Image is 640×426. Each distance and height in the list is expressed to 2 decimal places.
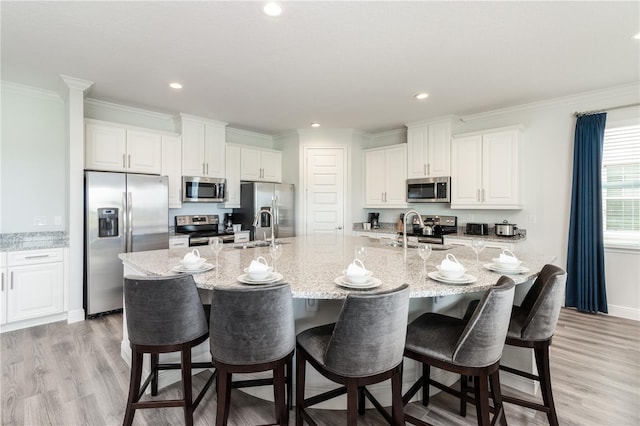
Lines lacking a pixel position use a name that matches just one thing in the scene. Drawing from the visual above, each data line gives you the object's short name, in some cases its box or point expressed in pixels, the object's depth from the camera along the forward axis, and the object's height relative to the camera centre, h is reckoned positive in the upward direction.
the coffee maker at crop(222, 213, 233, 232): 5.27 -0.18
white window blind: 3.57 +0.30
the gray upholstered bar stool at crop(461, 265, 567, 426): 1.61 -0.64
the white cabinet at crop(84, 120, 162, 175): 3.73 +0.77
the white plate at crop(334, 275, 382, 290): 1.56 -0.37
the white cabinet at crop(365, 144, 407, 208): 5.22 +0.58
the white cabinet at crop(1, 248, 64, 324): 3.19 -0.80
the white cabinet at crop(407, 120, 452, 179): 4.68 +0.95
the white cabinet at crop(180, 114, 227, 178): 4.59 +0.96
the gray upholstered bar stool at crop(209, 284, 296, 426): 1.35 -0.54
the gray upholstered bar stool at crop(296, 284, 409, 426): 1.29 -0.58
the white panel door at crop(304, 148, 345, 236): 5.48 +0.34
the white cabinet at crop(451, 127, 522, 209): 4.09 +0.56
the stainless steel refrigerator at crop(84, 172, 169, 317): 3.51 -0.20
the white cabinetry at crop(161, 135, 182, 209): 4.38 +0.62
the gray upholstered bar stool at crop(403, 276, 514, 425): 1.38 -0.65
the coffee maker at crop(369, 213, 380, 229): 5.83 -0.18
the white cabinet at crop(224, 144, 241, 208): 5.10 +0.57
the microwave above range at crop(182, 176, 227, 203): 4.58 +0.31
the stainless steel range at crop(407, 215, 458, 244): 4.47 -0.28
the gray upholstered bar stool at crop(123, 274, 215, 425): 1.55 -0.58
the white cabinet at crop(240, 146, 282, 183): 5.30 +0.79
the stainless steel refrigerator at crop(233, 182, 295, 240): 5.00 +0.05
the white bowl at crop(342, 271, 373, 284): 1.58 -0.35
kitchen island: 1.63 -0.38
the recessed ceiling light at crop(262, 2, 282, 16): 2.09 +1.37
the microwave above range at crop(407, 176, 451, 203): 4.68 +0.32
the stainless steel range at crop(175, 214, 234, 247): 4.39 -0.29
